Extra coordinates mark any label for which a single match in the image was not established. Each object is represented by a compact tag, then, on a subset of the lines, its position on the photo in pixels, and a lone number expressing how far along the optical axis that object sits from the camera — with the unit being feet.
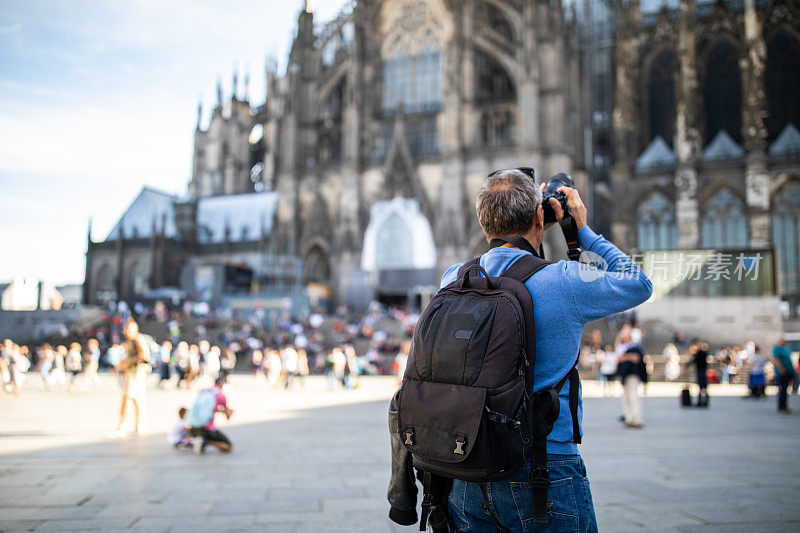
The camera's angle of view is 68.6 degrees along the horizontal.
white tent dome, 114.11
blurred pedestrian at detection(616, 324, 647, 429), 28.32
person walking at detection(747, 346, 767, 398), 42.63
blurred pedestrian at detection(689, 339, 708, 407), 37.04
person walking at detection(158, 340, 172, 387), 52.44
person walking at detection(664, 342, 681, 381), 59.93
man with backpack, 5.23
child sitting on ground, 22.31
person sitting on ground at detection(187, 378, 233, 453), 21.61
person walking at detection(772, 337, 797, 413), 33.65
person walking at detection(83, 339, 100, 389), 49.31
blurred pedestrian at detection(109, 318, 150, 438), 24.45
